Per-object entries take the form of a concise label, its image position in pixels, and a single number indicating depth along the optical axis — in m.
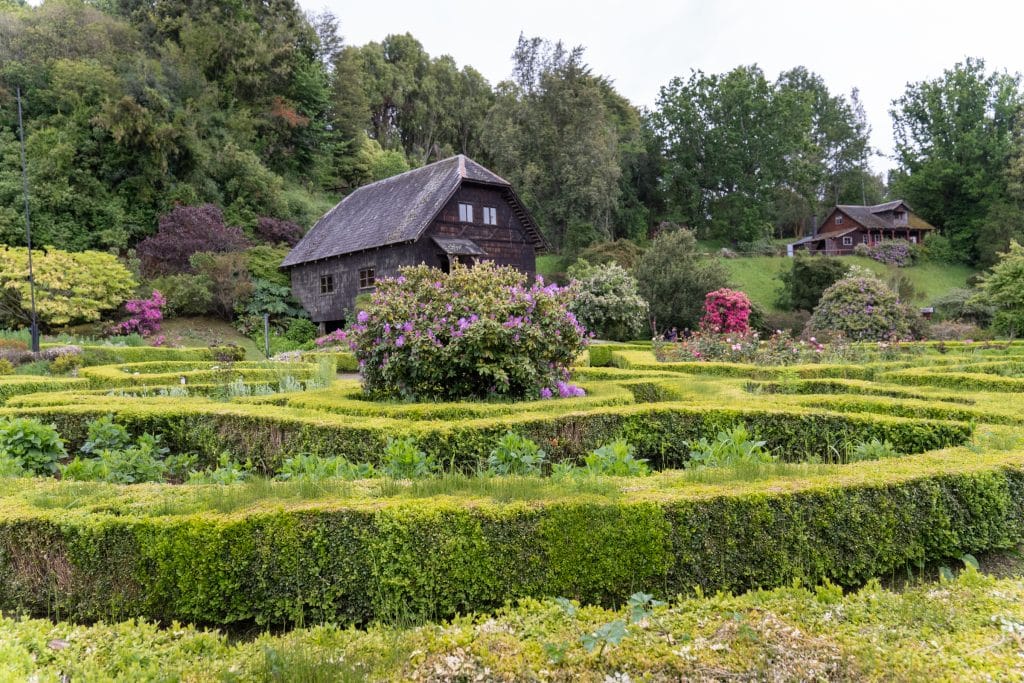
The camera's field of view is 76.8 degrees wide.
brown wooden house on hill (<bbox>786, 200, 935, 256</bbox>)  49.19
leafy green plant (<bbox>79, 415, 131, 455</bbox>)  6.83
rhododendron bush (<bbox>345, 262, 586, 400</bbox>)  7.86
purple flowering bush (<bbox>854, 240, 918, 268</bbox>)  43.97
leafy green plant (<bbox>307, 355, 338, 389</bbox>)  10.70
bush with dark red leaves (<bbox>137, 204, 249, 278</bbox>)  28.67
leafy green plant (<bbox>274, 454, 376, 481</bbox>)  4.84
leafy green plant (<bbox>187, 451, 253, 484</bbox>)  4.89
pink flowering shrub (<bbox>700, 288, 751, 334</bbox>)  24.84
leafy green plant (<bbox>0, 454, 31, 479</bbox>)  4.99
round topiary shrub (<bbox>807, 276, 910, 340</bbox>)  19.89
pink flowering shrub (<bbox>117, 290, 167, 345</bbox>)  24.55
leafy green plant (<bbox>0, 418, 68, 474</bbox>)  6.04
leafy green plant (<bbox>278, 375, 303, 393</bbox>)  10.51
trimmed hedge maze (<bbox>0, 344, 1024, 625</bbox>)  3.44
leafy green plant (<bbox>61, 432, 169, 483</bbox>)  5.18
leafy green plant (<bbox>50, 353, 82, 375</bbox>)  14.31
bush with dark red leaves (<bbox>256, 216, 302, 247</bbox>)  32.84
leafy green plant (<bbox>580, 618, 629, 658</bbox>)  2.57
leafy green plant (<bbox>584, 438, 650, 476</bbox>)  4.75
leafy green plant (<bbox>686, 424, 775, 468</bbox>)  4.99
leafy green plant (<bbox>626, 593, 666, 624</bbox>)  2.75
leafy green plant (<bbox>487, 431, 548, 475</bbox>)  5.15
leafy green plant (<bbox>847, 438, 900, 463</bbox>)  5.38
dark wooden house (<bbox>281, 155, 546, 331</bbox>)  24.97
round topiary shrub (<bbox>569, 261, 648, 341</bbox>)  24.84
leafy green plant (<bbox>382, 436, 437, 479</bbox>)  4.83
